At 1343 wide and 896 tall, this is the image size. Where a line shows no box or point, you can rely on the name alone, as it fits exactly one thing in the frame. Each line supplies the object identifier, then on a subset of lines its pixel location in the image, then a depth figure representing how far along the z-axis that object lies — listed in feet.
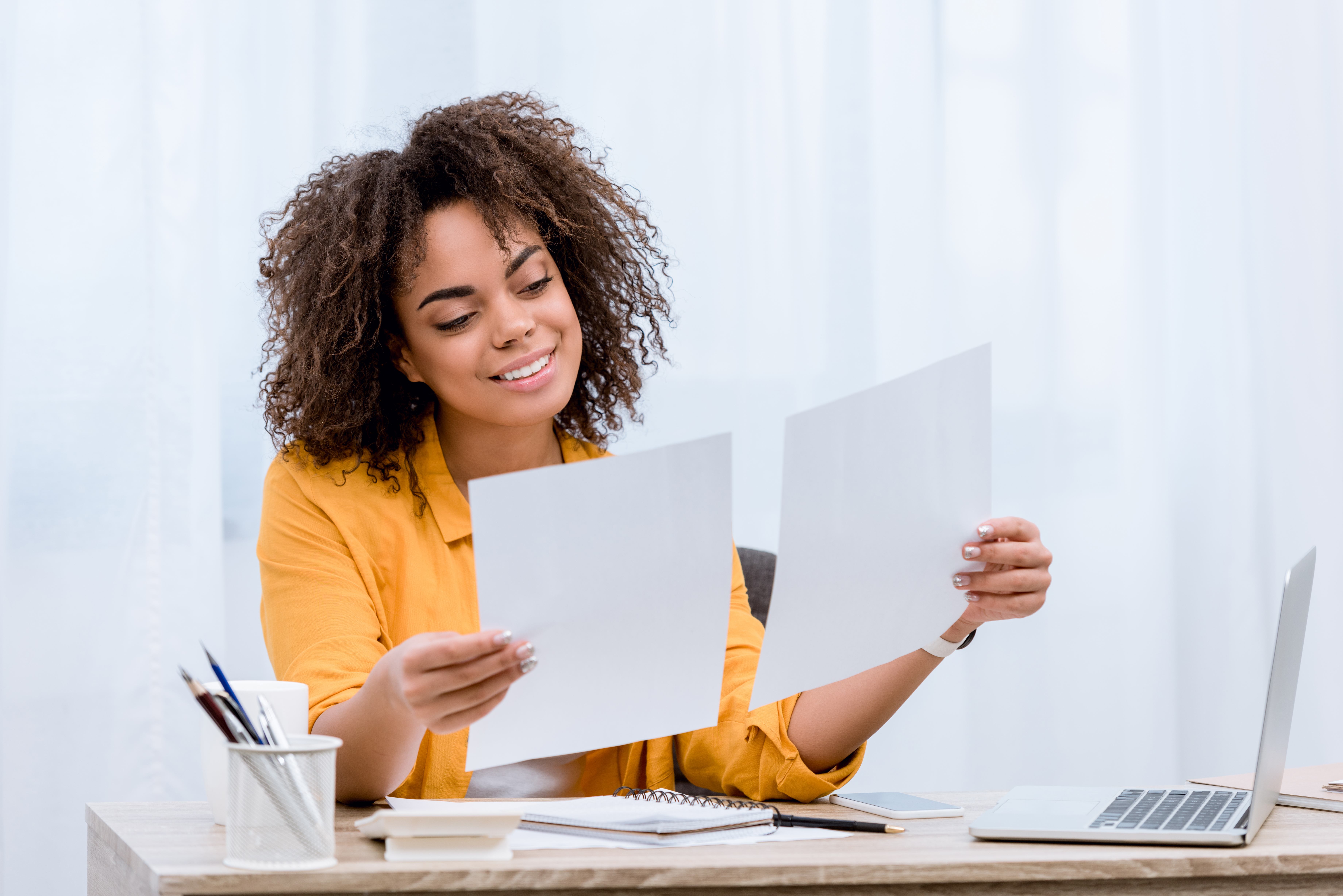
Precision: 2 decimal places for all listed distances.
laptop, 10.38
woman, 11.45
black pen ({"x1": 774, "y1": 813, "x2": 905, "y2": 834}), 10.62
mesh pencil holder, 9.89
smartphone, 10.88
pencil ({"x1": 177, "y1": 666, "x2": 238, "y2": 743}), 10.10
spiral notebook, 10.39
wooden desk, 9.88
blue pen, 10.15
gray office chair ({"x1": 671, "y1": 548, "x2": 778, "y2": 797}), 12.95
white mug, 10.57
